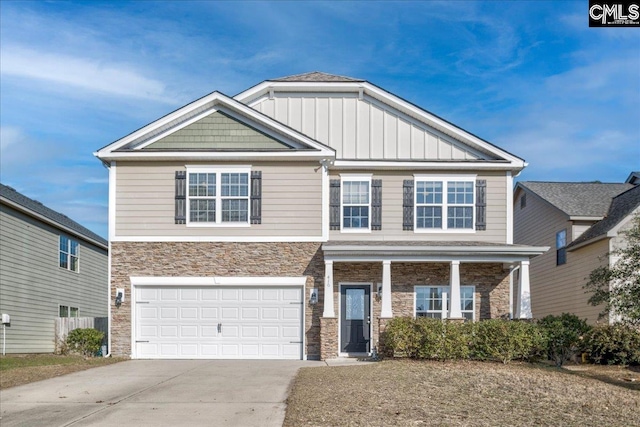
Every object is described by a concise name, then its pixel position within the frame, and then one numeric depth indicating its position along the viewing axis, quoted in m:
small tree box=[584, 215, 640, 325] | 15.47
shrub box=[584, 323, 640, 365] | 18.67
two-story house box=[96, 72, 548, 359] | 20.55
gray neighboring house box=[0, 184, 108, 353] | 22.25
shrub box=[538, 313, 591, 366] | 18.58
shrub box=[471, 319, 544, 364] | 18.19
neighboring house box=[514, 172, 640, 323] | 23.36
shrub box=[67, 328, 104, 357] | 20.97
